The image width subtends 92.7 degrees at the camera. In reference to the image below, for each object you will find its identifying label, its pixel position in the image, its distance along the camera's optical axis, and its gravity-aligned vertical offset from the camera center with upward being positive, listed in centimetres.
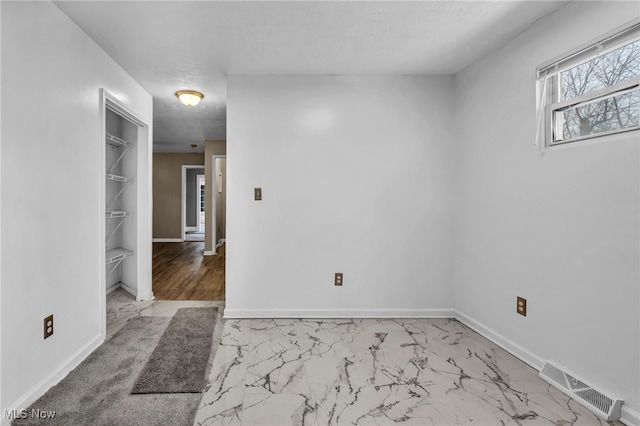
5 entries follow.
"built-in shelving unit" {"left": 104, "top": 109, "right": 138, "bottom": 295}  333 +5
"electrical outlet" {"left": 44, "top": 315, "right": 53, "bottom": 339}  176 -73
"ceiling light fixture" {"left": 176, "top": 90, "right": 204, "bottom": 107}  320 +114
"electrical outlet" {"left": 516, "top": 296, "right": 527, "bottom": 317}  213 -70
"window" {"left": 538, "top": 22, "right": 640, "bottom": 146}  159 +70
